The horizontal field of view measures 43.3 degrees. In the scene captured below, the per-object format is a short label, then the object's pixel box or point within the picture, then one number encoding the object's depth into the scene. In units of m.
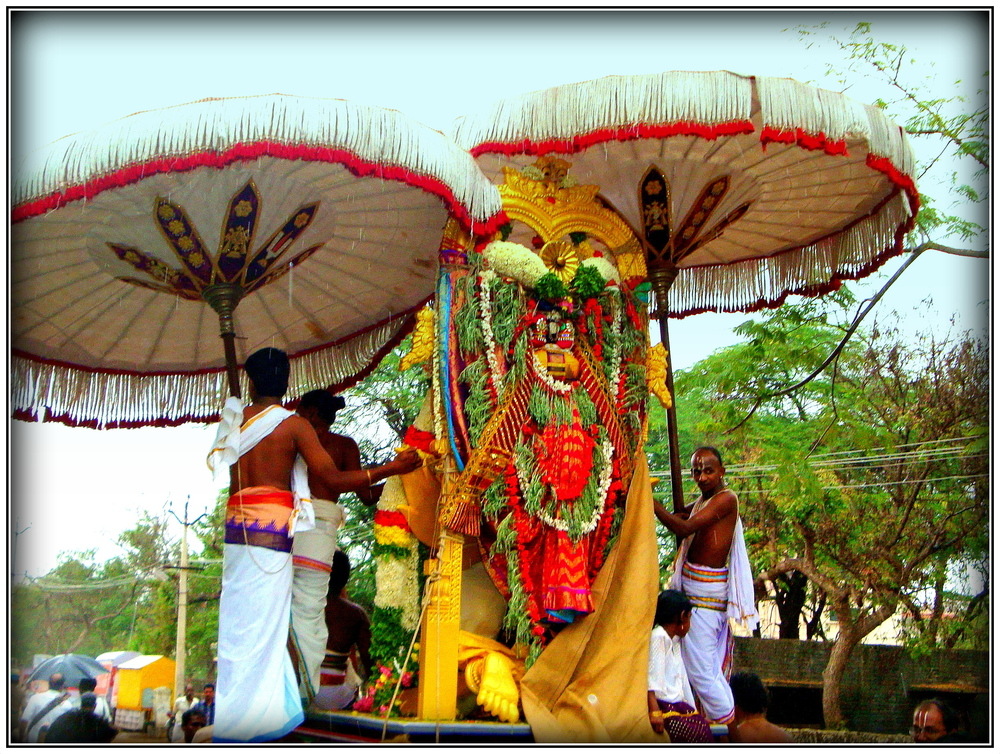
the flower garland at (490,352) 6.68
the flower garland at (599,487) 6.57
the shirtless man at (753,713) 6.24
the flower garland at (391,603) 6.49
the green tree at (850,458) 12.16
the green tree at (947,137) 10.73
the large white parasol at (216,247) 5.77
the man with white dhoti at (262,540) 6.11
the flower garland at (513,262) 6.77
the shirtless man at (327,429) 7.27
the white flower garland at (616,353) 7.00
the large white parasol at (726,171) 6.38
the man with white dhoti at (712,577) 7.12
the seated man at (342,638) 7.39
